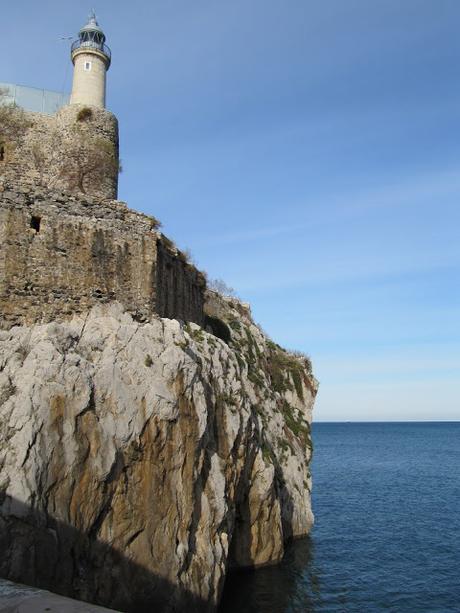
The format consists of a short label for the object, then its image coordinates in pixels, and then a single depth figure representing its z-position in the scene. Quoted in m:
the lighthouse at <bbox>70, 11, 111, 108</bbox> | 26.03
